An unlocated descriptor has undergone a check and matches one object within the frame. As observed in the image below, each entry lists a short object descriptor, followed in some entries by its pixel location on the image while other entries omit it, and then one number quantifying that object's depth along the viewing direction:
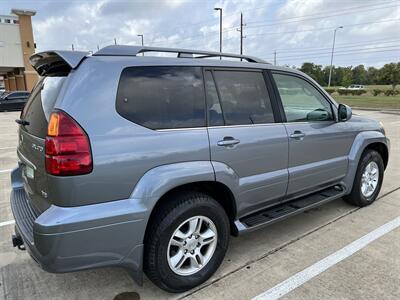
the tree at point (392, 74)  50.06
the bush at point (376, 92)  42.66
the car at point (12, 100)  21.83
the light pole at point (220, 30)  32.23
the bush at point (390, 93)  40.69
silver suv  2.18
